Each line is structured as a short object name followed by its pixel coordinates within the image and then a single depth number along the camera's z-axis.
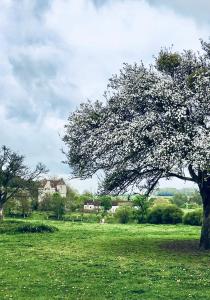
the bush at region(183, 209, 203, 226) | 79.38
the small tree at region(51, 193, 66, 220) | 100.47
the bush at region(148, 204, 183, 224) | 81.50
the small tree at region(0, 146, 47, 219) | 81.56
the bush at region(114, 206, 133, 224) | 87.54
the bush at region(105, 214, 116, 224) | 90.25
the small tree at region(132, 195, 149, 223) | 84.69
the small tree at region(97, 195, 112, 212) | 113.47
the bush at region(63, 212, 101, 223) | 93.24
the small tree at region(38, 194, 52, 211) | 109.36
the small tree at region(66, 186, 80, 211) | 116.26
